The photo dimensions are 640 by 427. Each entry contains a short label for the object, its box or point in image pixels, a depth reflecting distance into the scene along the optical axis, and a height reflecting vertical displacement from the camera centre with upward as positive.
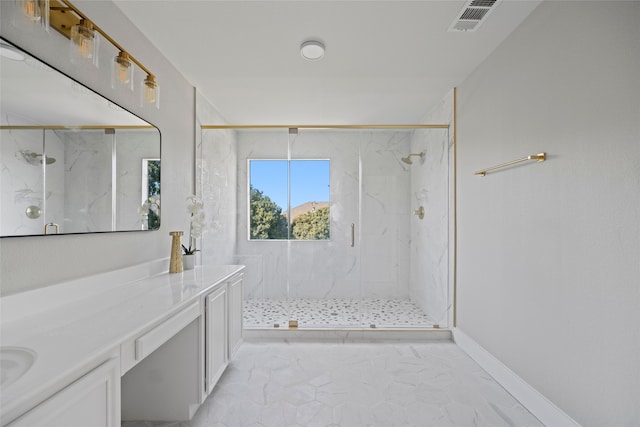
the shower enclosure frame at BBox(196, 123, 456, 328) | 2.99 +0.39
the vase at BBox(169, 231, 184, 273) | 2.21 -0.29
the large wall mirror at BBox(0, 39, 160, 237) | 1.21 +0.29
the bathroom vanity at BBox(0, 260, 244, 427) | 0.79 -0.43
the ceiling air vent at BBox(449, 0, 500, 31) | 1.77 +1.23
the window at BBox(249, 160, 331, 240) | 3.42 +0.18
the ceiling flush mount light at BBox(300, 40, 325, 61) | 2.17 +1.21
